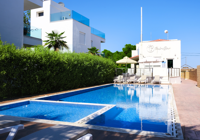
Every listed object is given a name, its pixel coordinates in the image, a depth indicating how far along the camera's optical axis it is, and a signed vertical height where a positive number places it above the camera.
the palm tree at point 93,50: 22.94 +3.12
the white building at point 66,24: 20.02 +6.11
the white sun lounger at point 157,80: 18.03 -0.75
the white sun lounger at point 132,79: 18.89 -0.70
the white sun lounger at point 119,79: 19.47 -0.73
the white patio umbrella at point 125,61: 20.09 +1.42
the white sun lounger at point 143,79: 18.49 -0.68
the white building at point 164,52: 25.73 +3.27
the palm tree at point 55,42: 18.44 +3.44
